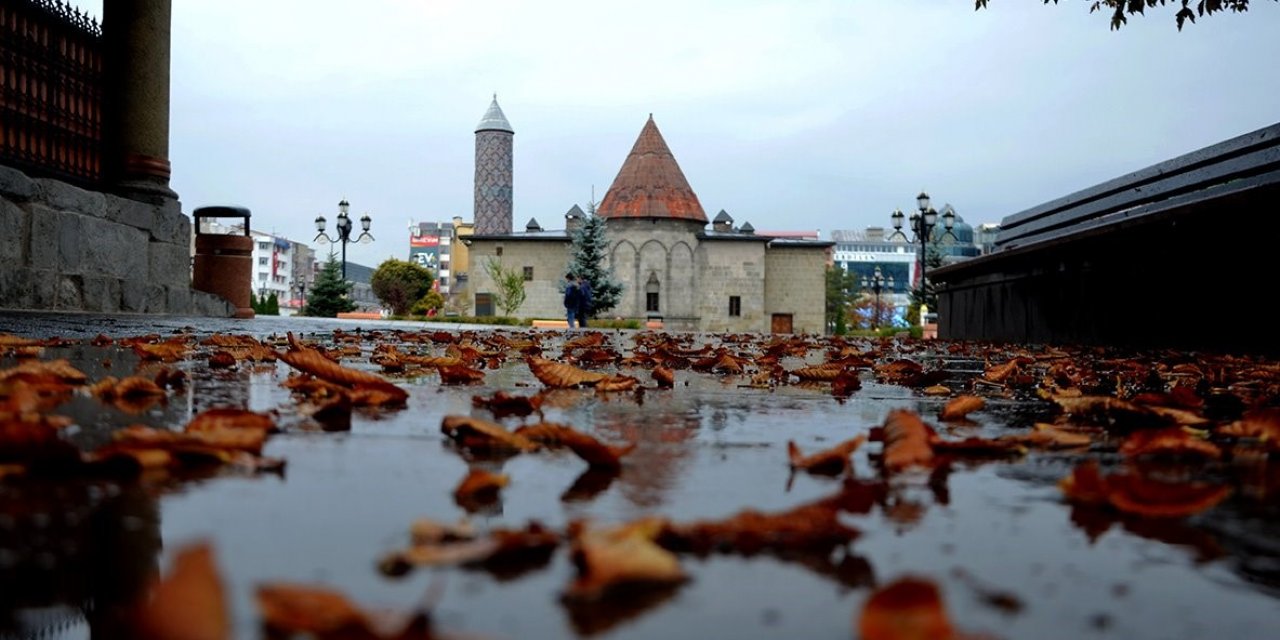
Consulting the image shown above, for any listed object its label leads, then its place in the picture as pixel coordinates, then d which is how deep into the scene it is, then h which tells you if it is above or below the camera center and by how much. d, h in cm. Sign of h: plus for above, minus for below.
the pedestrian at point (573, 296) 2711 +51
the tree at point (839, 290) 8775 +283
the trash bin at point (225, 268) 1201 +49
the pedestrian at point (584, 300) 2758 +42
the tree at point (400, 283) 6475 +191
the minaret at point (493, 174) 7200 +1025
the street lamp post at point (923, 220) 2953 +315
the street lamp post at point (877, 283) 4702 +181
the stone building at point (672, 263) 5478 +305
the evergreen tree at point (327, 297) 4684 +60
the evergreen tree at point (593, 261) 5006 +276
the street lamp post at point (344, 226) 3854 +332
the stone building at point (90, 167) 802 +135
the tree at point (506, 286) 4931 +139
